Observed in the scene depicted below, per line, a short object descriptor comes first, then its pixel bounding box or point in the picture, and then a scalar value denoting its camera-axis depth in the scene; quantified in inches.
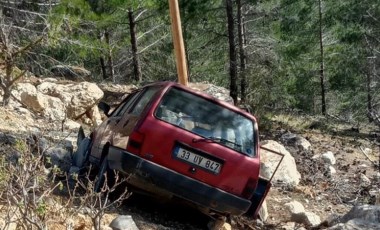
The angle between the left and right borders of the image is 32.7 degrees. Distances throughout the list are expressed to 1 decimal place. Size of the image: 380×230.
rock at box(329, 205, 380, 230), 266.0
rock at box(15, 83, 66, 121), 532.4
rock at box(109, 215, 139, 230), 230.8
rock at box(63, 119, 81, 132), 494.5
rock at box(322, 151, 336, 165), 507.8
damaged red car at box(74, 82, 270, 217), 252.5
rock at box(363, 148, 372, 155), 633.6
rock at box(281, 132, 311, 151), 540.9
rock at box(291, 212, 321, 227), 325.1
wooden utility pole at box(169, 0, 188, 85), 446.3
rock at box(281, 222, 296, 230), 319.1
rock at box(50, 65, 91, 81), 832.3
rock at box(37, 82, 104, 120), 564.7
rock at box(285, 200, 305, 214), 334.0
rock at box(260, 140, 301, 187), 393.5
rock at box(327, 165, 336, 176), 463.6
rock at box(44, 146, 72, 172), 342.4
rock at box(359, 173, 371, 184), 447.7
